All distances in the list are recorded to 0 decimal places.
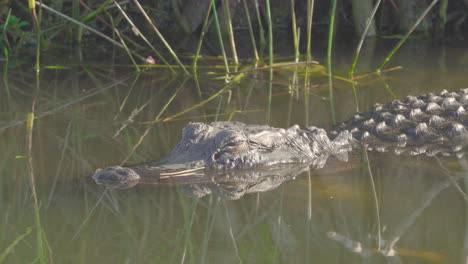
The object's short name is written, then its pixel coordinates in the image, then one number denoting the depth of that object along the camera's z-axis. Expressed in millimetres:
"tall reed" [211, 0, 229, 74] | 11919
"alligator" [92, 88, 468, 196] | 7941
